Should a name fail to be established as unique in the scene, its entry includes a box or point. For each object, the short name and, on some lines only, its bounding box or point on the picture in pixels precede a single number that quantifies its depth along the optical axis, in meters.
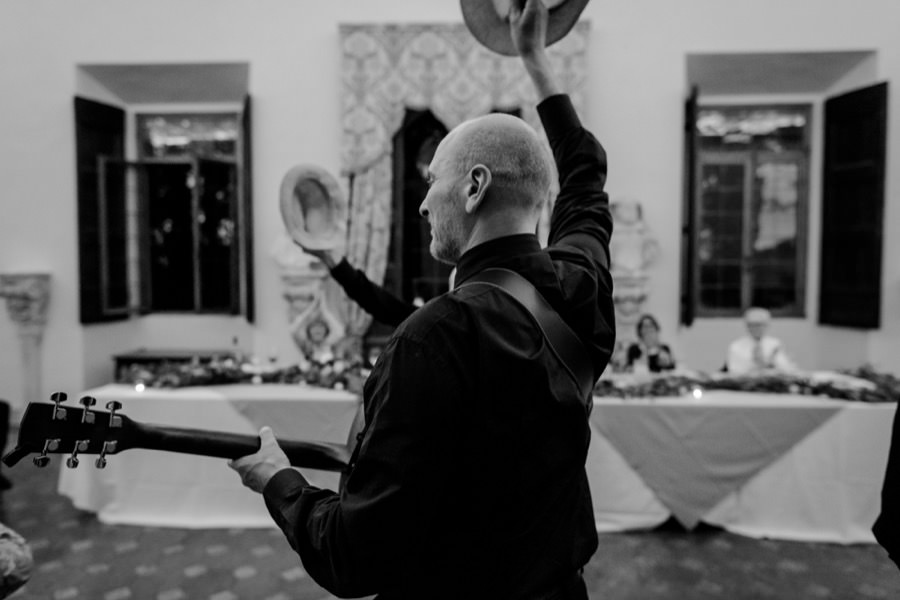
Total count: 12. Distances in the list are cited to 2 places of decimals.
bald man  0.94
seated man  5.10
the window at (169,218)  6.98
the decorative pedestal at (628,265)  6.43
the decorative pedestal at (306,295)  6.24
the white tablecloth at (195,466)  3.92
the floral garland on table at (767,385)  3.81
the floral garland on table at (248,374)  4.15
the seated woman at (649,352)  5.00
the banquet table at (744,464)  3.69
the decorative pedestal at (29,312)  6.61
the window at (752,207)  7.39
